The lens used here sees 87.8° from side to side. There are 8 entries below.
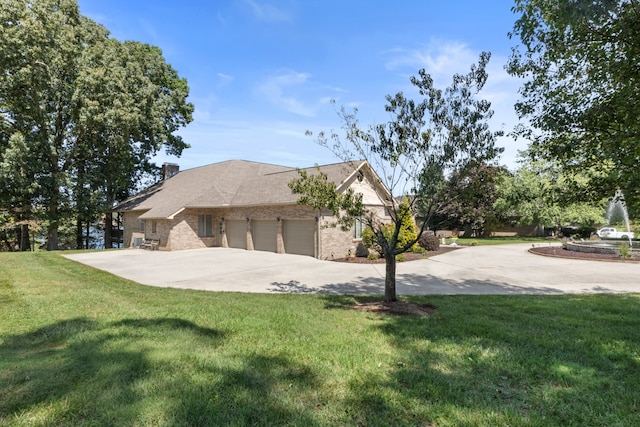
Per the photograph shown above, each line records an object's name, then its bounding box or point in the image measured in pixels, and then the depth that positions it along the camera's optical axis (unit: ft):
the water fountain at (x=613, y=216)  106.20
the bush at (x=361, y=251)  61.55
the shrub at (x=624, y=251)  52.85
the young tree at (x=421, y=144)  21.38
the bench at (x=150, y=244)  75.72
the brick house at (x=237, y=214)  59.88
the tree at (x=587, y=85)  14.42
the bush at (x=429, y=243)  71.77
